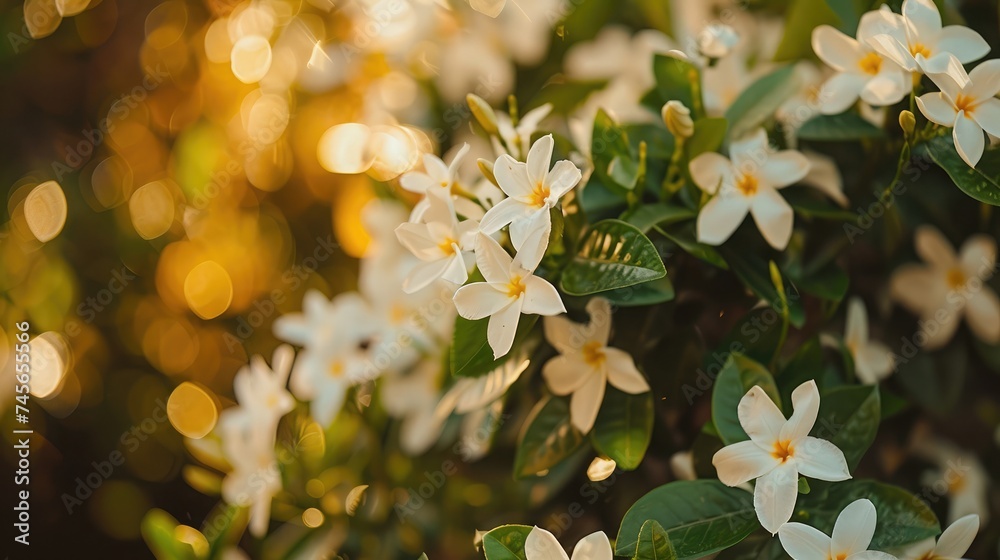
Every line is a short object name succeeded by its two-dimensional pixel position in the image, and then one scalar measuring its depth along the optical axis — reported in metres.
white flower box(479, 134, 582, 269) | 0.44
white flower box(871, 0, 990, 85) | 0.49
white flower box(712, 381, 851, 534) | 0.43
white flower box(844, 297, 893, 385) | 0.63
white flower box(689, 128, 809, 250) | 0.52
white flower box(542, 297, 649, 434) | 0.54
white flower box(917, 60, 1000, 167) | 0.46
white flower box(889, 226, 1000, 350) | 0.68
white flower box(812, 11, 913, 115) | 0.52
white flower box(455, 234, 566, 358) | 0.45
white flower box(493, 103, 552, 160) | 0.55
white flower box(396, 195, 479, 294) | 0.49
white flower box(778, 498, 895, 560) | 0.42
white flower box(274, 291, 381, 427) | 0.71
